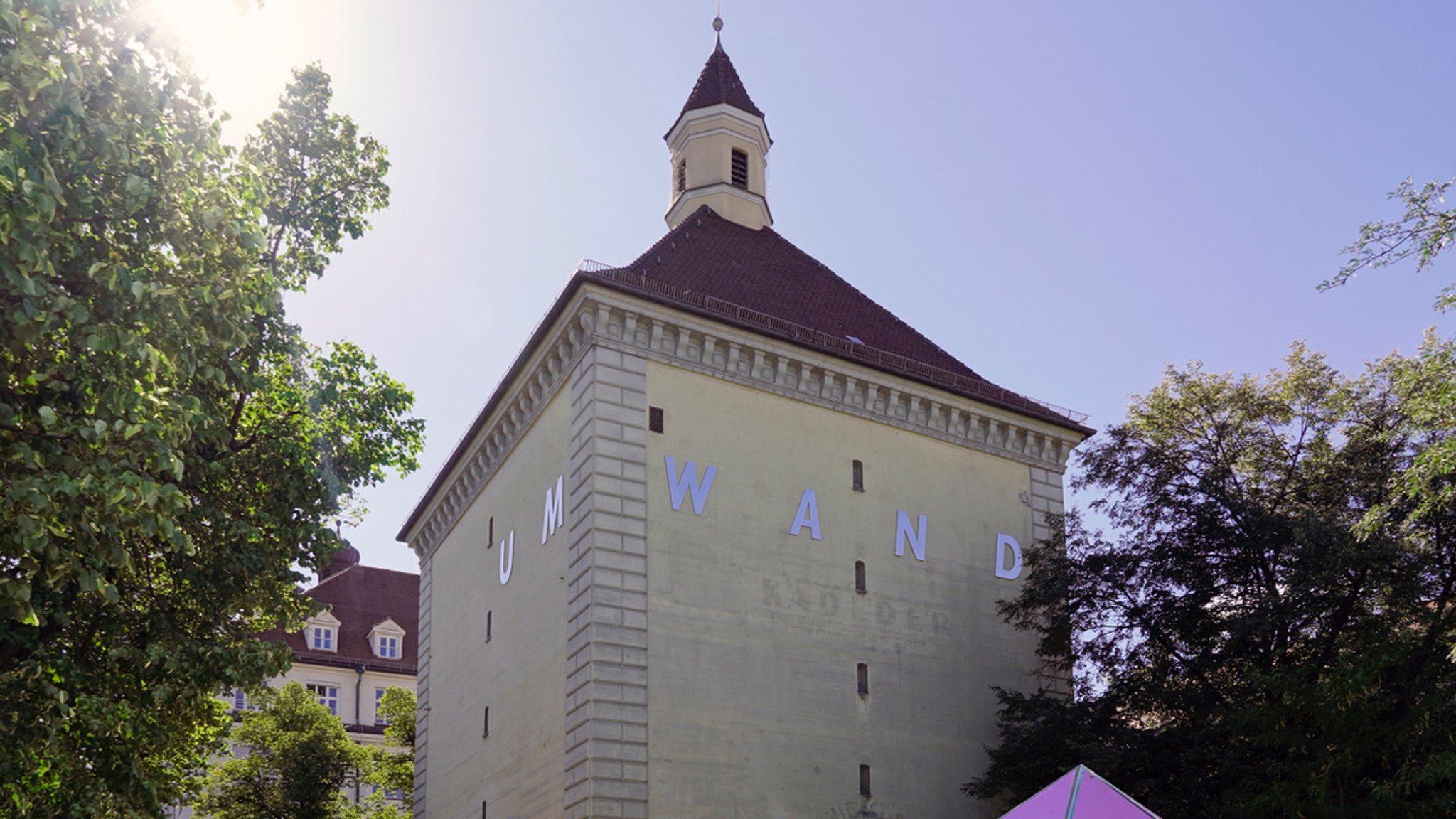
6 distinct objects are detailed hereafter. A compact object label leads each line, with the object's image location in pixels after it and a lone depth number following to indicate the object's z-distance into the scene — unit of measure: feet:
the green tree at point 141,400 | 40.50
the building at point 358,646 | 200.95
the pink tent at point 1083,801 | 45.21
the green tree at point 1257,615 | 71.61
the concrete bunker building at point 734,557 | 83.92
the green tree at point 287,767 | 132.77
